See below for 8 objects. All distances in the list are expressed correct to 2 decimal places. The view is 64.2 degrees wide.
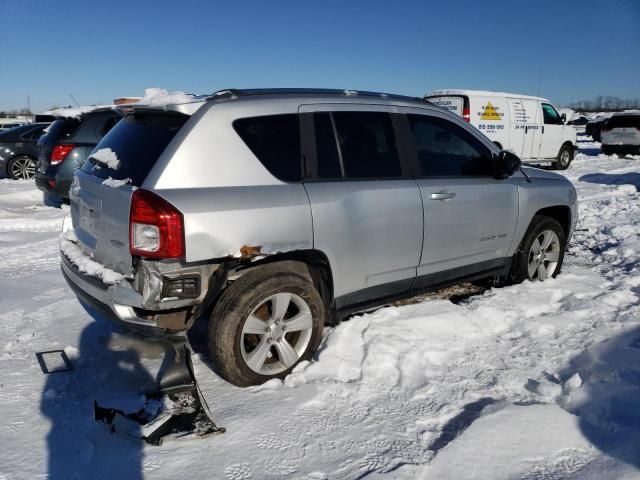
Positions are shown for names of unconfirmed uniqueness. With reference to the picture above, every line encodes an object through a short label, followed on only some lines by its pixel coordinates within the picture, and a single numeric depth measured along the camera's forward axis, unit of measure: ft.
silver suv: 9.36
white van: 44.04
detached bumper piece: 8.84
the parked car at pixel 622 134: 60.90
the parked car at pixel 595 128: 94.90
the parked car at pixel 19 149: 41.73
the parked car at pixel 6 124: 89.84
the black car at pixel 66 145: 26.68
